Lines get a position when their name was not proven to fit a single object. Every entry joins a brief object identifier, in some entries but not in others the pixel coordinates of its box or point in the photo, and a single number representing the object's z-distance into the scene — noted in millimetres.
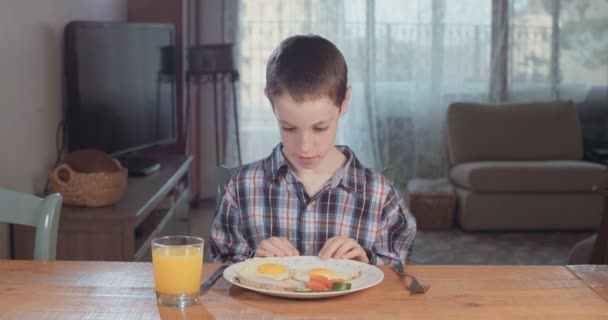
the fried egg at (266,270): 1304
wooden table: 1169
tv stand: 2943
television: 3648
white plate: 1206
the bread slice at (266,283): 1231
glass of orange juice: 1196
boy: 1701
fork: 1271
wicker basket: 3039
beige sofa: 5227
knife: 1271
